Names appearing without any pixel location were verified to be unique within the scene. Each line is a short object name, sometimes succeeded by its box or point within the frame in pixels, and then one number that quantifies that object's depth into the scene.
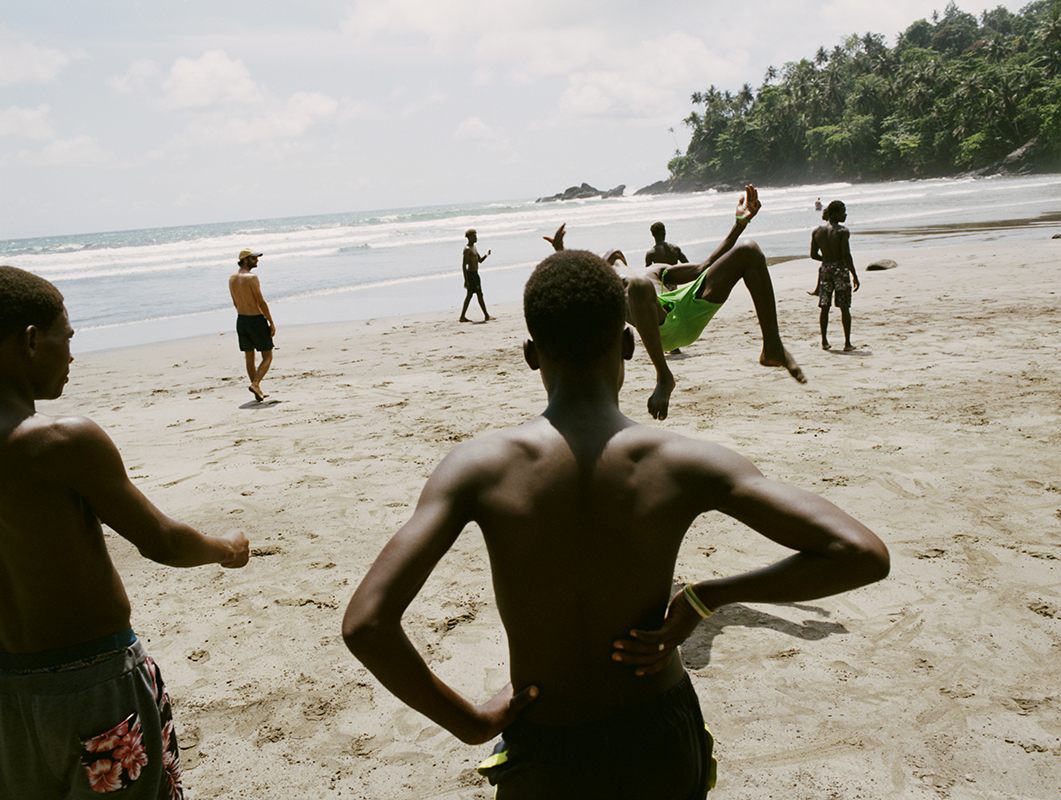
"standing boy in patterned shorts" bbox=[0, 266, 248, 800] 2.05
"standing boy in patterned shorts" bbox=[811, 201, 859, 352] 10.87
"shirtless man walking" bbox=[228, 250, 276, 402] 10.01
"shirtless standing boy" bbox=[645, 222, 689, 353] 11.52
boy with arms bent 1.65
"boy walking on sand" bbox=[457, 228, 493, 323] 15.52
